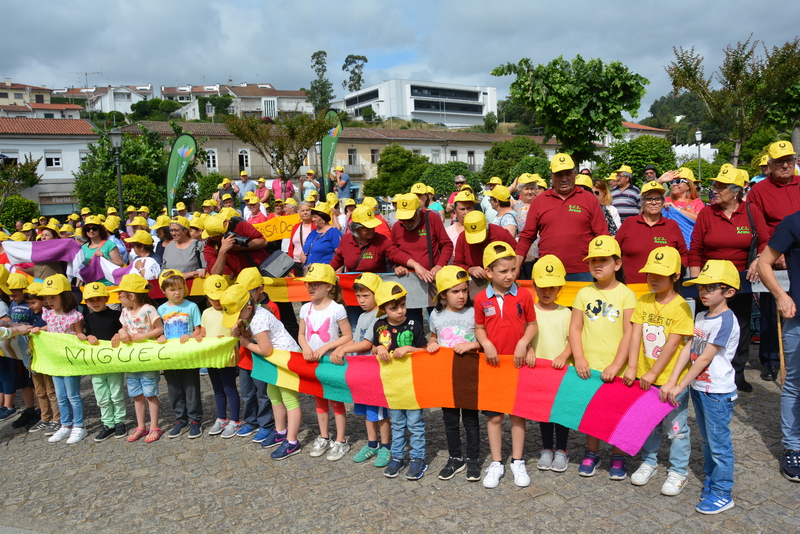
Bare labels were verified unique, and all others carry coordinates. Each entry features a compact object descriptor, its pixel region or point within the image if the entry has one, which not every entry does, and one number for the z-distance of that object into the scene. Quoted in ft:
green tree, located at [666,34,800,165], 53.78
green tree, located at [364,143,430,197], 194.59
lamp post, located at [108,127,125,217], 61.46
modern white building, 405.39
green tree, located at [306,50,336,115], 355.36
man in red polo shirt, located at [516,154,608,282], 20.47
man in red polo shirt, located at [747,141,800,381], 19.52
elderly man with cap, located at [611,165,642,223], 28.02
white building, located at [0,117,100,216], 177.27
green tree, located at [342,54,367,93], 417.08
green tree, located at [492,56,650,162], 37.76
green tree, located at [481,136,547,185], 206.35
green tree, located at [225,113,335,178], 156.76
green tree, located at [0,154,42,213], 112.18
